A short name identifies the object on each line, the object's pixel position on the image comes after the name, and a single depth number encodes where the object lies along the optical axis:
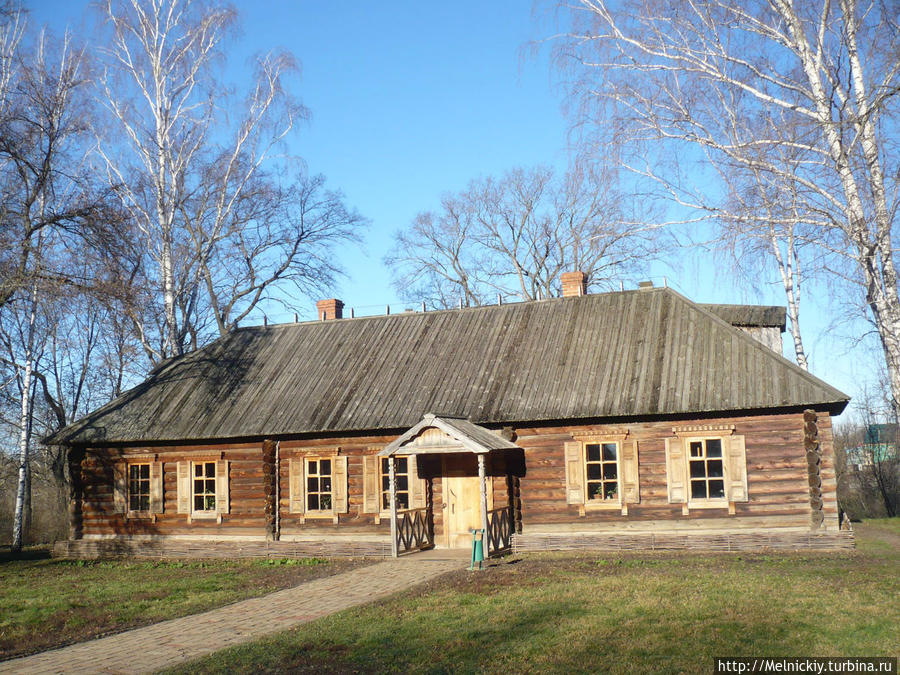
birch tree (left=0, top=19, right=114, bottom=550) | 17.44
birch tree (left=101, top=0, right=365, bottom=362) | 27.05
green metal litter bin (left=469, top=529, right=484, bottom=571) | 15.77
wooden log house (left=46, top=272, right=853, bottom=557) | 17.56
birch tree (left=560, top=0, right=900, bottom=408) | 11.46
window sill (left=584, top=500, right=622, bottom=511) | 18.31
